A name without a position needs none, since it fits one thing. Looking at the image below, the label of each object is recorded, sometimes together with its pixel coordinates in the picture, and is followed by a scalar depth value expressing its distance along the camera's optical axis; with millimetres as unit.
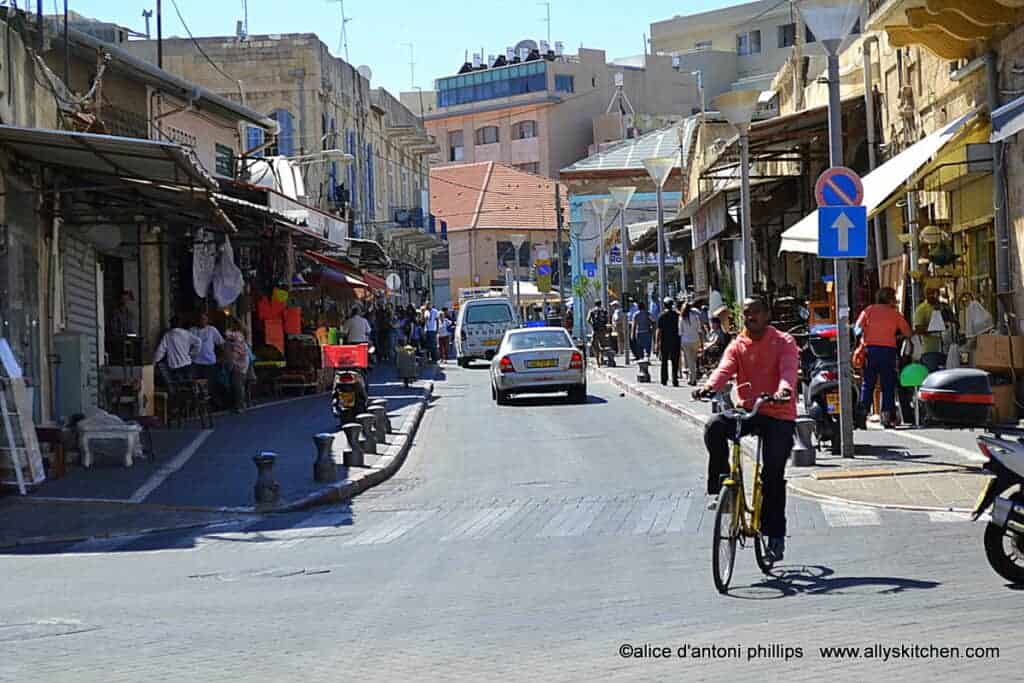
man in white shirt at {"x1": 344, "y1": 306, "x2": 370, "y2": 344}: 38219
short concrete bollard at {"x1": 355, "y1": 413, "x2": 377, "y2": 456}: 19812
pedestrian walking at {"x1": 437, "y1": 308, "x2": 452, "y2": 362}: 57312
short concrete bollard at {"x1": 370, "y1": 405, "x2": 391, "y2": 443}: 21088
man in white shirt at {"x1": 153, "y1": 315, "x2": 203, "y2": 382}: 25062
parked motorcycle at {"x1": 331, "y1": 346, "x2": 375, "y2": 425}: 23578
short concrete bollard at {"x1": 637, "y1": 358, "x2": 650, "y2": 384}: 33188
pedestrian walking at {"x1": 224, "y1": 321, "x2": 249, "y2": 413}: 26938
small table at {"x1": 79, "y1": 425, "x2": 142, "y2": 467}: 18391
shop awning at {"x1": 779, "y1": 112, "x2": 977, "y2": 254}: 19328
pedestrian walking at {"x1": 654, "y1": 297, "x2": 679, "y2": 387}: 31203
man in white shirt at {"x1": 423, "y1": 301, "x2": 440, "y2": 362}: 52394
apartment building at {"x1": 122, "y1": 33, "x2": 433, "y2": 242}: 51156
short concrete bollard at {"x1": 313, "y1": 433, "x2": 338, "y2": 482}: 16719
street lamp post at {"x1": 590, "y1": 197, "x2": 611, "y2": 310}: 42750
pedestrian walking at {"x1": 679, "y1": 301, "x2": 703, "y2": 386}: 30750
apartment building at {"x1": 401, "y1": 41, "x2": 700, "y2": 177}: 95188
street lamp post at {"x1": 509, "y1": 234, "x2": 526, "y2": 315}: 54975
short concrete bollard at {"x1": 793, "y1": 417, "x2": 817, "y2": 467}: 15742
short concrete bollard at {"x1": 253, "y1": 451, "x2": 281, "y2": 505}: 15406
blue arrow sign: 15336
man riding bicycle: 9703
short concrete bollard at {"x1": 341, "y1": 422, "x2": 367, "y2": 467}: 18422
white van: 48312
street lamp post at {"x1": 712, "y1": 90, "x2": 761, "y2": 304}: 22672
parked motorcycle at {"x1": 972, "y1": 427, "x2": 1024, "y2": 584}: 8656
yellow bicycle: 9039
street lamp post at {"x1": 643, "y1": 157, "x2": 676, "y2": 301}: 34312
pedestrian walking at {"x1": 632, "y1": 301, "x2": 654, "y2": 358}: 38594
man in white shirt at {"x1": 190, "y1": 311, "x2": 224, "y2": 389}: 26172
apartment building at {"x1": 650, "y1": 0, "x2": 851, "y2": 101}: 83062
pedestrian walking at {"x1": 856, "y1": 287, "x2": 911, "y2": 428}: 18609
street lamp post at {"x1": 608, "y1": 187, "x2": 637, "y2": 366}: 41906
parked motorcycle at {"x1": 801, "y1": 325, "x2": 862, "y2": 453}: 16641
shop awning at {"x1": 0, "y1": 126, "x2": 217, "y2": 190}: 16656
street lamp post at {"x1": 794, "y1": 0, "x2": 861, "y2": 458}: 15656
